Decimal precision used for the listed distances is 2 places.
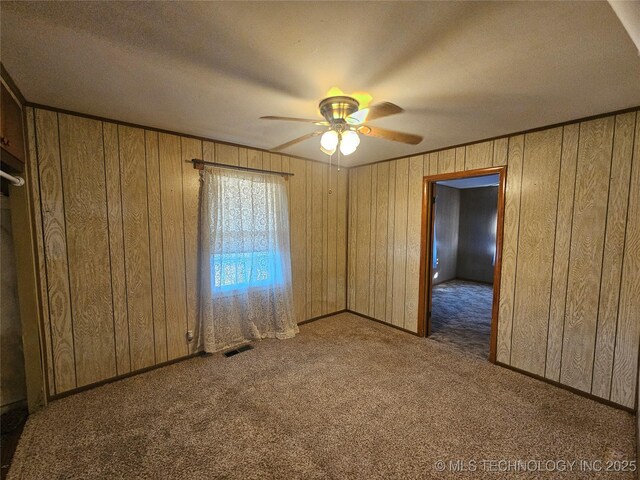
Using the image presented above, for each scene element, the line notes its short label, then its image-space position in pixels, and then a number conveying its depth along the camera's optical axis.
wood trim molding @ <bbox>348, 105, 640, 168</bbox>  2.04
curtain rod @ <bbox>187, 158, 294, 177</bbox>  2.76
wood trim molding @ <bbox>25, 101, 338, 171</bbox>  2.04
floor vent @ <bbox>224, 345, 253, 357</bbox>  2.90
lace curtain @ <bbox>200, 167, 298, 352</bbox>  2.85
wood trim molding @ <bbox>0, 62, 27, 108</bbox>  1.56
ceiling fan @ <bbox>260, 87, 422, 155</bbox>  1.78
